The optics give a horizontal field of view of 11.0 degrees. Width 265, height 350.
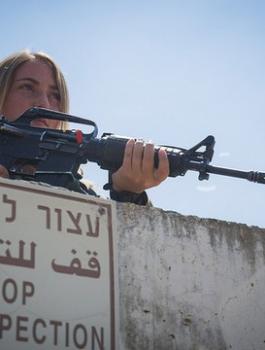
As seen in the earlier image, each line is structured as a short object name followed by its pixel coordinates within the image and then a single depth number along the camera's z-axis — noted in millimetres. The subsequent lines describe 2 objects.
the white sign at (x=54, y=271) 2023
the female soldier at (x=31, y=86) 2702
